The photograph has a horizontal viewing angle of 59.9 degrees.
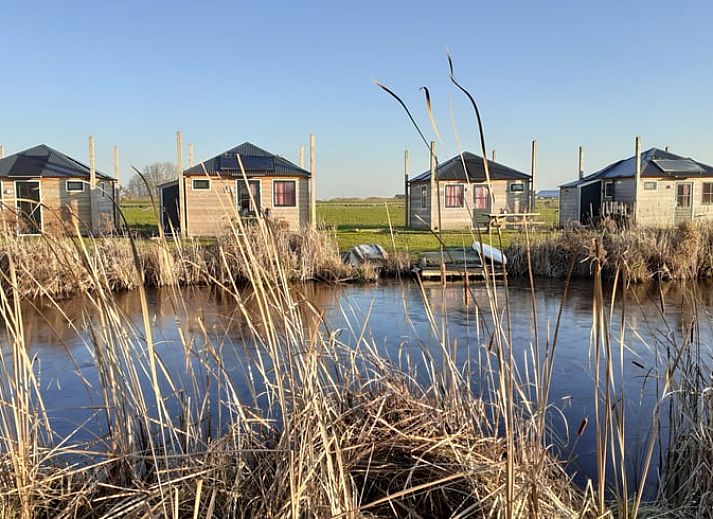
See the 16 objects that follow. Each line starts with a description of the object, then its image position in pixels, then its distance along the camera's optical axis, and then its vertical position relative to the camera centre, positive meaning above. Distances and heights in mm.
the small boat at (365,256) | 11061 -741
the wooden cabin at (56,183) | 16922 +1038
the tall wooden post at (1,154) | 16766 +2084
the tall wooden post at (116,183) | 17525 +1082
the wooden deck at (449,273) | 10672 -1009
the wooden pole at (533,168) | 21000 +1545
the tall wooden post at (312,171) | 17156 +1273
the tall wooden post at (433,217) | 18216 -73
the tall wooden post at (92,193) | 16578 +741
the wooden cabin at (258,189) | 17219 +803
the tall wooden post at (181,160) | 14038 +1278
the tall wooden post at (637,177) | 17281 +1011
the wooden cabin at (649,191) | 18359 +632
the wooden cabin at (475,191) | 19875 +749
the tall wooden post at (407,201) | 22062 +503
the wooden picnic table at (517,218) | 16197 -144
